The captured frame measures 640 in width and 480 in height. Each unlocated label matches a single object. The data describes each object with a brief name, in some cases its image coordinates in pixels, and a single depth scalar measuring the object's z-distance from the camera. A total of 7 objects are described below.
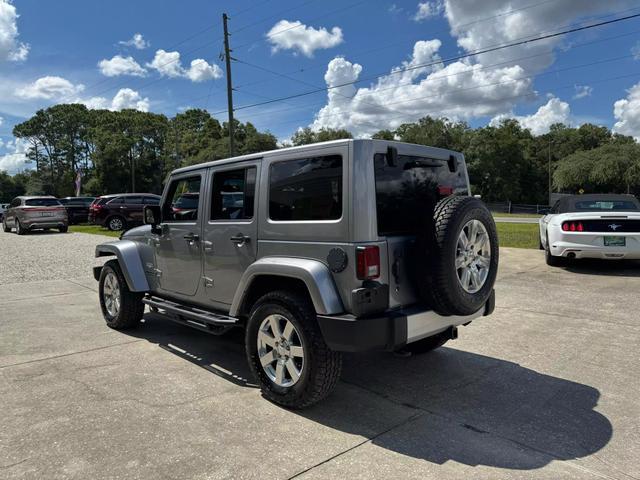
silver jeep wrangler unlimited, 3.06
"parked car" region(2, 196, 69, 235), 19.86
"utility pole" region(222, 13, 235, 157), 23.91
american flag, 35.09
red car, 20.61
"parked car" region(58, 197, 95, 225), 25.26
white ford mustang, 8.00
